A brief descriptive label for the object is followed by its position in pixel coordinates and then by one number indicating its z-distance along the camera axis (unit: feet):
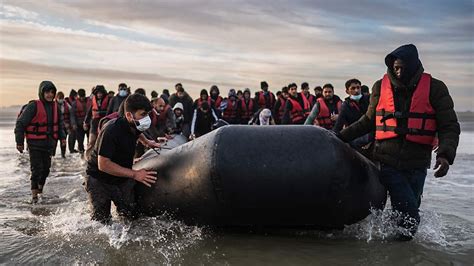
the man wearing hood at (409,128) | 13.26
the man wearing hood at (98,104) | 35.29
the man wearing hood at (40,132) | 21.40
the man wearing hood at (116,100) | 31.50
